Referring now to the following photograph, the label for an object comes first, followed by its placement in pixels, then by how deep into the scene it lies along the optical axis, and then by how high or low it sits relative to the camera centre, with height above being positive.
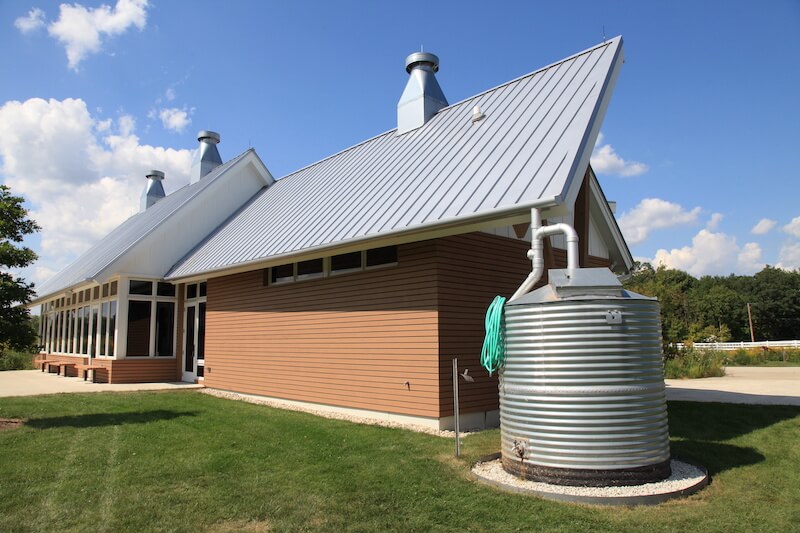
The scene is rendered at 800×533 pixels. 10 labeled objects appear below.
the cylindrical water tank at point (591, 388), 5.70 -0.58
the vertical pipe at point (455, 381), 7.04 -0.62
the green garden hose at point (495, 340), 6.60 -0.10
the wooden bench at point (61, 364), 19.30 -1.01
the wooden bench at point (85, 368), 16.84 -1.02
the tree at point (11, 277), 10.05 +1.07
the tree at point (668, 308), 22.70 +0.95
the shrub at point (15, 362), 26.50 -1.23
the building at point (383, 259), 8.83 +1.50
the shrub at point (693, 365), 20.73 -1.32
